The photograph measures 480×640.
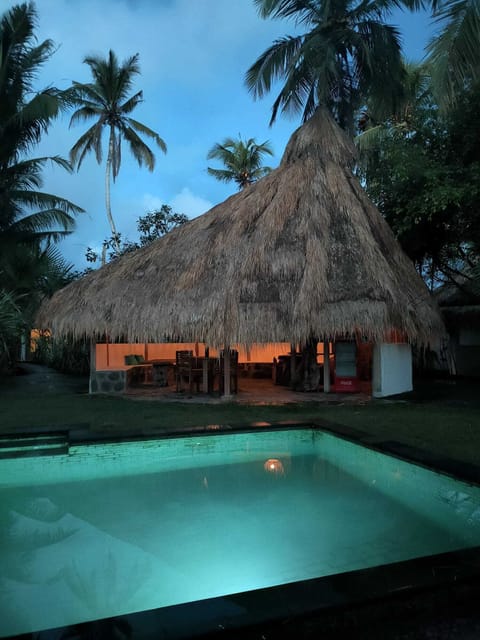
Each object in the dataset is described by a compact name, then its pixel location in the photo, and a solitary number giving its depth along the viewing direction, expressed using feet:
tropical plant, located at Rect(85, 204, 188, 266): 59.21
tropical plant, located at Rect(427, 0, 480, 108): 19.70
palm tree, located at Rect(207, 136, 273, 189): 84.69
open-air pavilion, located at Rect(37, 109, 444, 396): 28.17
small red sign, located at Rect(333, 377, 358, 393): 33.45
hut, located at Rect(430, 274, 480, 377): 44.68
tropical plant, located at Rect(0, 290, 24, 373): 32.42
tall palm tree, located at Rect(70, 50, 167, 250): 66.49
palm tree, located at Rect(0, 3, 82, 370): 39.09
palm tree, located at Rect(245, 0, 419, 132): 35.63
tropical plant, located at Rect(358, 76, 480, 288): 26.22
